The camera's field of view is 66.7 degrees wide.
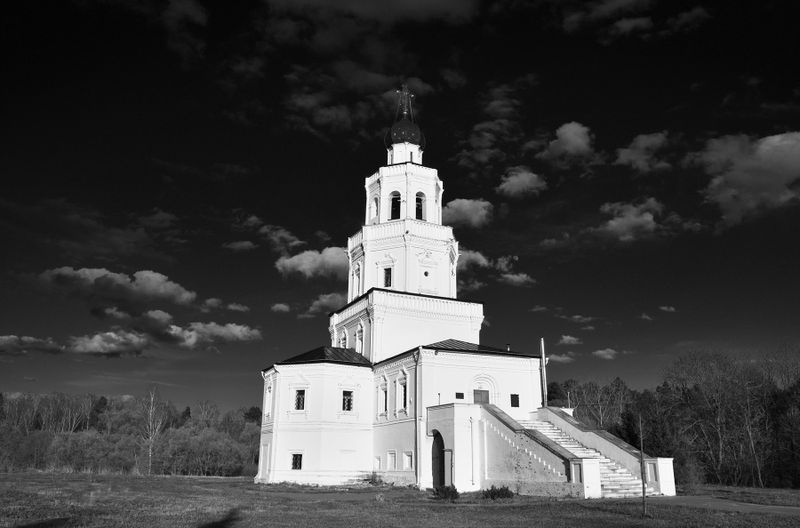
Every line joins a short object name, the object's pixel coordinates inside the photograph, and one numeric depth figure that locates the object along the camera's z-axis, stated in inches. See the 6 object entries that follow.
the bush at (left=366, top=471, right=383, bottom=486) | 1250.4
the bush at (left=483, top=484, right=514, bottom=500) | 855.1
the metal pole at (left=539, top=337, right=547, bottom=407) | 1277.1
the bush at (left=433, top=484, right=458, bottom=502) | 858.1
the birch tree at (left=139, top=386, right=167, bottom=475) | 2245.3
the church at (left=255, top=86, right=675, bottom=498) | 942.4
